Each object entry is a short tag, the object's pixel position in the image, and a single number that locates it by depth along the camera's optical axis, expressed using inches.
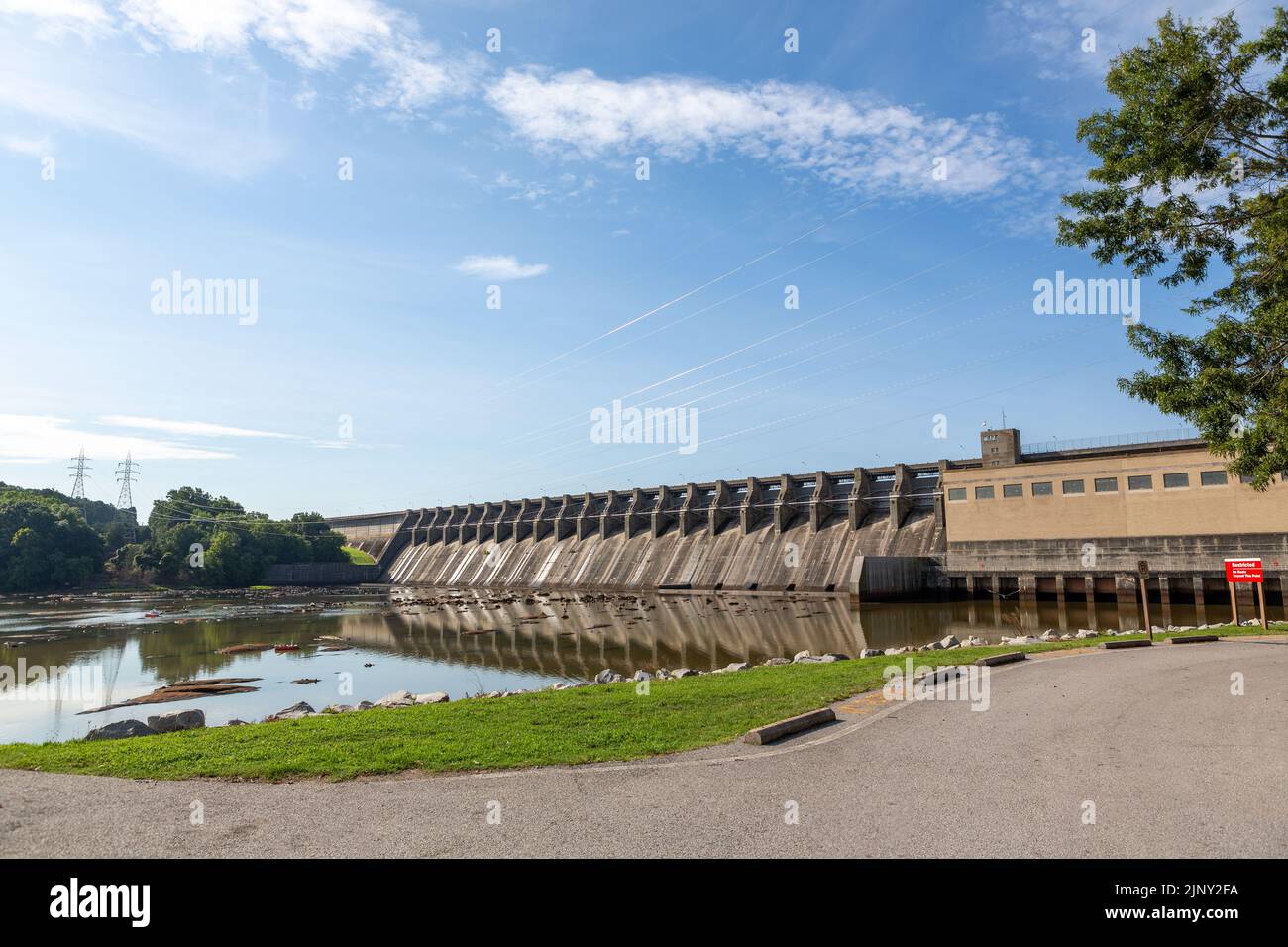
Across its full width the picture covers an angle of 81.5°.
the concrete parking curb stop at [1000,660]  734.6
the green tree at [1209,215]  577.9
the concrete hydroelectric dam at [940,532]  1791.3
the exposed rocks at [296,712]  722.2
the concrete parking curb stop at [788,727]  440.1
